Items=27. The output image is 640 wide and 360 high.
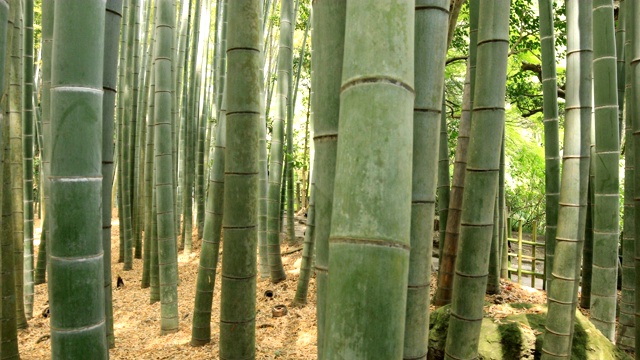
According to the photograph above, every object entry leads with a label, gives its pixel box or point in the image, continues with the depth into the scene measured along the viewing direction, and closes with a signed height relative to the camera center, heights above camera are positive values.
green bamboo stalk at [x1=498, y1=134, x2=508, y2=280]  4.35 -0.41
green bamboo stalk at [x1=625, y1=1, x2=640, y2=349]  2.03 +0.40
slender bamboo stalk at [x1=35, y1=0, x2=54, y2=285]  2.08 +0.55
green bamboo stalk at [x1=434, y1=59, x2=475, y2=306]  3.76 -0.26
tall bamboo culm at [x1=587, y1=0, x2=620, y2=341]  2.48 +0.32
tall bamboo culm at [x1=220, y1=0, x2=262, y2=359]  1.96 -0.02
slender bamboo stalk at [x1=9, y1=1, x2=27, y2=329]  3.38 +0.08
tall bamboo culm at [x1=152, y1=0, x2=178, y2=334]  3.26 +0.05
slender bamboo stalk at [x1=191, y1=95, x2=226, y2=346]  2.94 -0.50
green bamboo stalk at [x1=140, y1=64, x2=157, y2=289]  4.73 -0.30
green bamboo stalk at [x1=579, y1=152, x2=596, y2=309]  4.19 -0.64
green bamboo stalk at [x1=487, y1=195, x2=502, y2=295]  4.18 -0.76
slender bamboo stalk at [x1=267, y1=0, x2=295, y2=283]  5.04 +0.44
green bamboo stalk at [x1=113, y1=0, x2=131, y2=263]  5.59 +0.93
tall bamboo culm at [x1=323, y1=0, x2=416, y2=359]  0.87 -0.02
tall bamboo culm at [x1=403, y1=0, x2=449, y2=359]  1.17 +0.14
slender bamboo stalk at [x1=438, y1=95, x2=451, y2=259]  4.19 -0.05
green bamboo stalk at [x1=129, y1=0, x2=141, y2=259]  5.67 +0.37
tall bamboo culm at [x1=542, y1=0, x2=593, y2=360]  2.23 -0.05
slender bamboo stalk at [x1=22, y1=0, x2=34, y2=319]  3.87 +0.14
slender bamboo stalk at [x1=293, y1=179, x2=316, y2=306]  4.67 -0.93
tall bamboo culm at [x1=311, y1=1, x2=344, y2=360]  1.09 +0.16
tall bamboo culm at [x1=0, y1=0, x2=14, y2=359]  2.88 -0.73
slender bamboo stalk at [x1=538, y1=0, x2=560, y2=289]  2.90 +0.50
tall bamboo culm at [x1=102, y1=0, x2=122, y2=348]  1.80 +0.34
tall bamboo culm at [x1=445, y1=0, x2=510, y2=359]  1.83 +0.01
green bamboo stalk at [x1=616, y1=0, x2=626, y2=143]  3.71 +1.13
